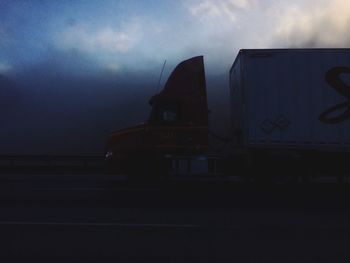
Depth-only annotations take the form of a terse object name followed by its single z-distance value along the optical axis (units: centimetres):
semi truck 1537
